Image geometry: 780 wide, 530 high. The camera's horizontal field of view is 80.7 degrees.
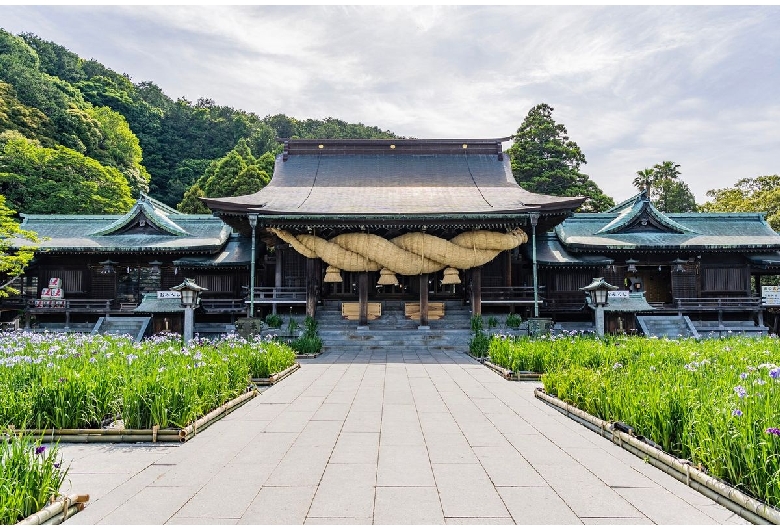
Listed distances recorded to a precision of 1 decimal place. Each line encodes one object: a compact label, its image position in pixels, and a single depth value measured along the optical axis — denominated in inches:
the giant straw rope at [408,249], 754.8
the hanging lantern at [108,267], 874.1
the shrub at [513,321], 722.2
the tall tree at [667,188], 1739.7
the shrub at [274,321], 735.1
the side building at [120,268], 832.3
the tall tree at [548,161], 1641.2
